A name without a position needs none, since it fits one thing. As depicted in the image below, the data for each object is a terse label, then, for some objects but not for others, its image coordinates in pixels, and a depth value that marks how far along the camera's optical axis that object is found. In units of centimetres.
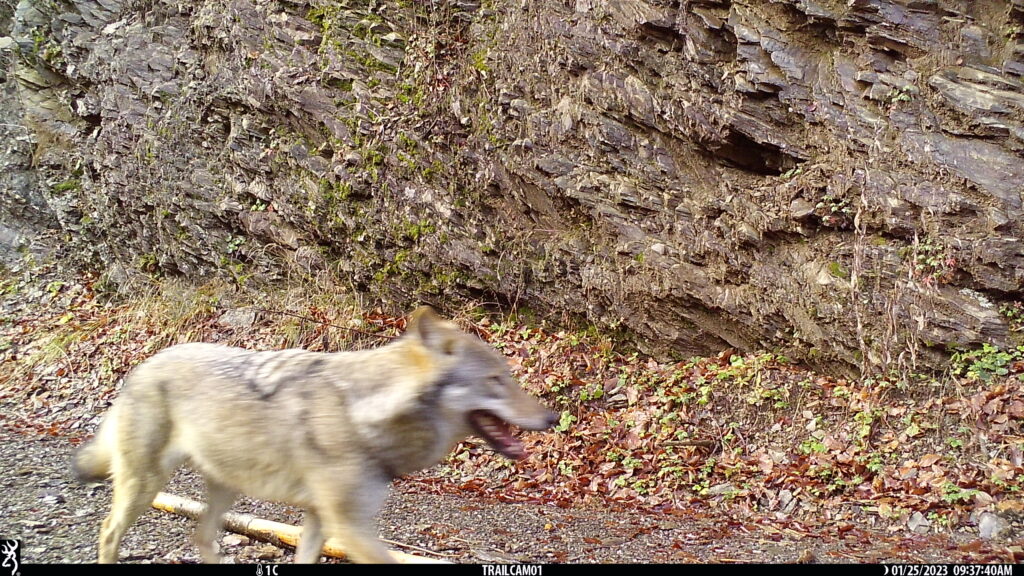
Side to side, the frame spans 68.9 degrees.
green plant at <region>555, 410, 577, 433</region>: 863
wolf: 375
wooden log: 492
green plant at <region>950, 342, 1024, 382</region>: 682
